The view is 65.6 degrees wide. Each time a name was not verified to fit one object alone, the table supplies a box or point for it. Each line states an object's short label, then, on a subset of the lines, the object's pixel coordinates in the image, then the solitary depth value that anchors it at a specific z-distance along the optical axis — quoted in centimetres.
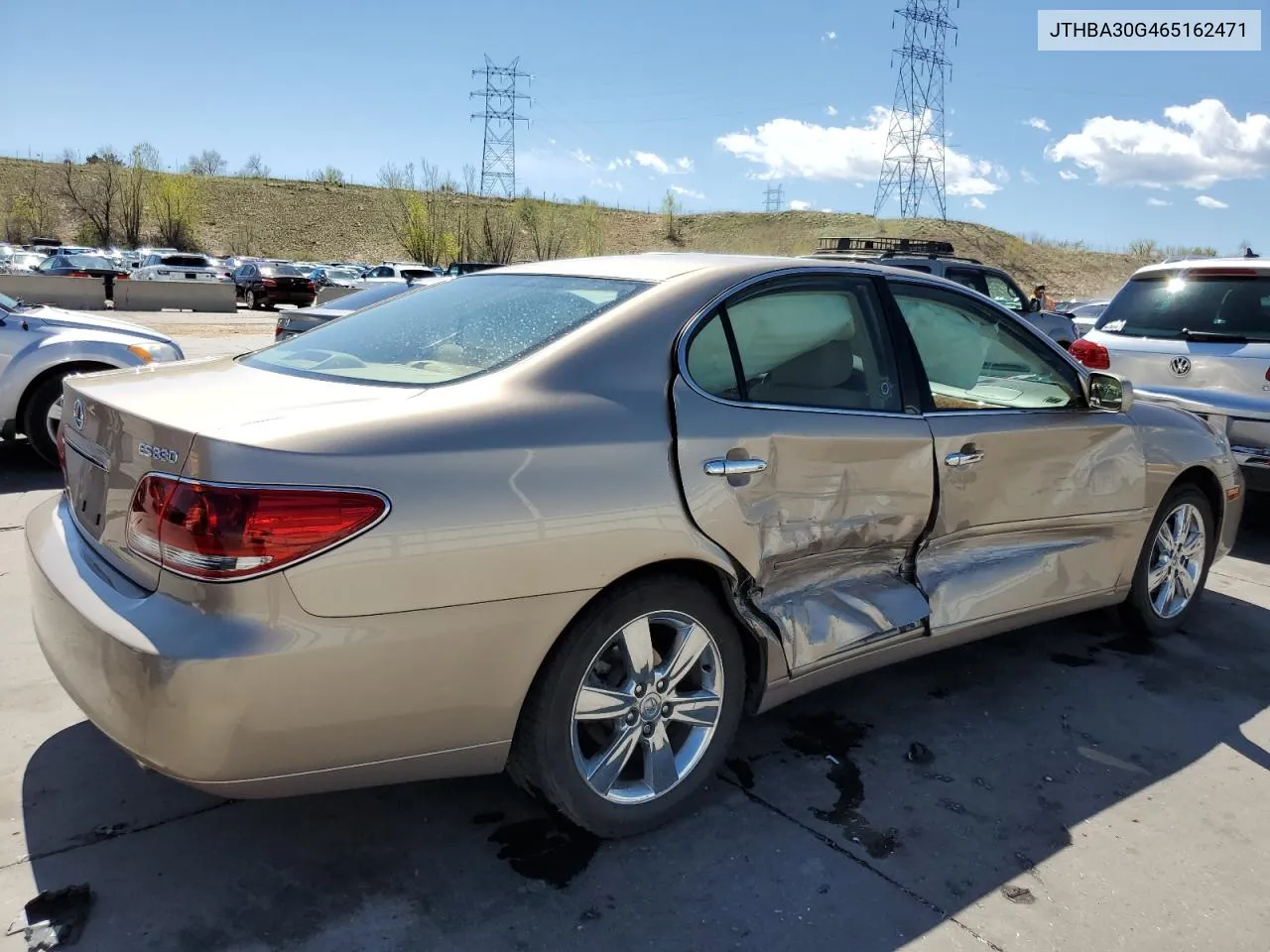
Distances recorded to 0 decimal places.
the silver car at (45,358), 678
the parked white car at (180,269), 3397
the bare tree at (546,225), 8244
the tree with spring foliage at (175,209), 7569
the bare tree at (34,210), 7250
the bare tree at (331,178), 9894
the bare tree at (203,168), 9786
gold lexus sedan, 219
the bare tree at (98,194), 7562
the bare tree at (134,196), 7544
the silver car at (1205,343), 622
